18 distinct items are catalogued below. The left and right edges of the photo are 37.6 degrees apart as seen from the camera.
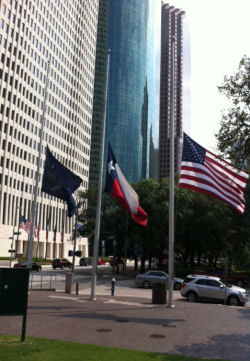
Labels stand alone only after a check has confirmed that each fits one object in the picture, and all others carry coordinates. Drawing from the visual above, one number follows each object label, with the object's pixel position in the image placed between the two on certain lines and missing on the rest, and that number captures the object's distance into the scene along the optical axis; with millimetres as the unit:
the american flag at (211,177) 18422
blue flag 20594
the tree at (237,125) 19031
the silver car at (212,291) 23875
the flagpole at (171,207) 19667
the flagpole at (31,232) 22573
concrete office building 76438
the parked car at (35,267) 49669
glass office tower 139875
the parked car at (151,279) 33250
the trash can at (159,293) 21578
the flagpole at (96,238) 21328
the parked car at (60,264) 58256
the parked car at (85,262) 75562
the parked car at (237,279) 39812
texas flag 19562
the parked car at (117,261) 51625
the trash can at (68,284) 25831
